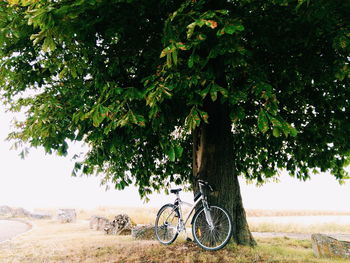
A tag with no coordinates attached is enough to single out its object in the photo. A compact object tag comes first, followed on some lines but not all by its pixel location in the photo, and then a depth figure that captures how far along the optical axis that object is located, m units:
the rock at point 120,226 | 13.80
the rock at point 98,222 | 16.05
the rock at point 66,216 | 23.53
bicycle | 5.89
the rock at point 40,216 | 30.21
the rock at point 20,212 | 32.22
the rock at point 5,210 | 33.59
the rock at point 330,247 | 7.50
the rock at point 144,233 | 10.80
